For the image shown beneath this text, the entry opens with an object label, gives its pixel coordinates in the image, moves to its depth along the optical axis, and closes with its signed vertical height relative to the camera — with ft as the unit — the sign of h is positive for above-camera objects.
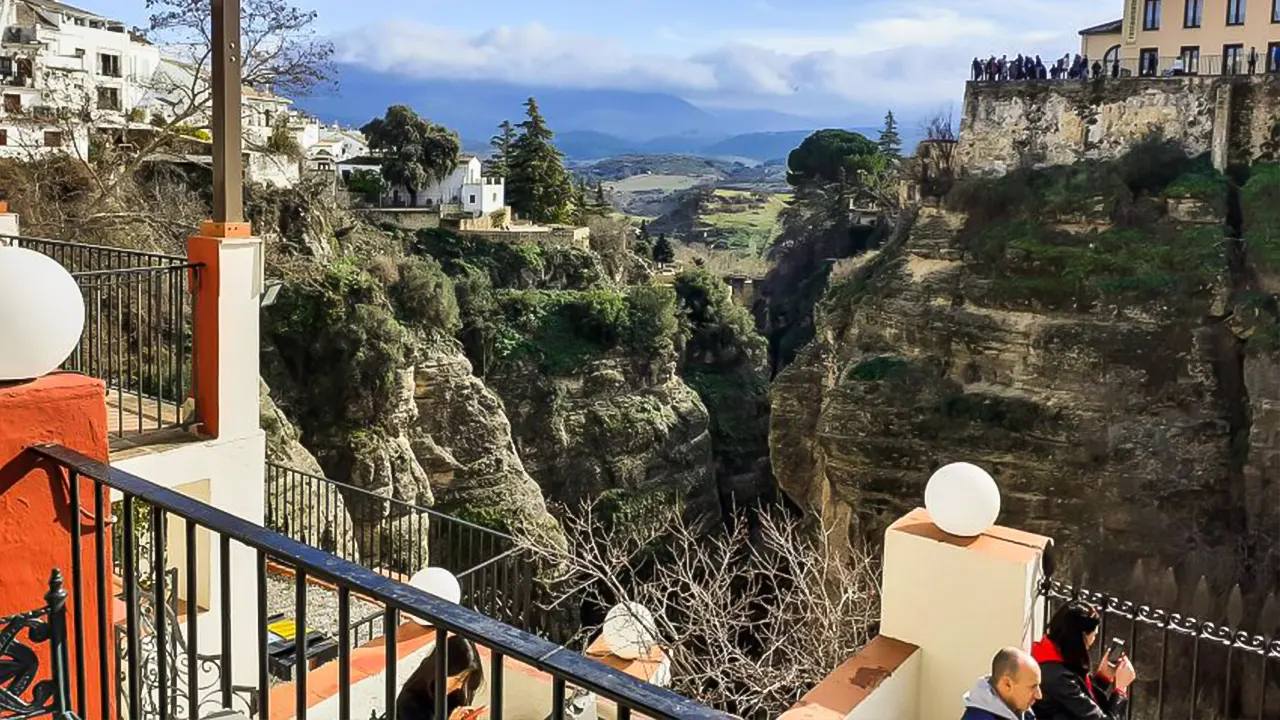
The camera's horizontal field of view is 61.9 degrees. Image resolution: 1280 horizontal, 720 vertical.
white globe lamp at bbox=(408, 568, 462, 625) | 23.73 -7.73
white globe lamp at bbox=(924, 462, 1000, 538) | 18.88 -4.40
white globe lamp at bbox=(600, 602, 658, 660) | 23.62 -8.65
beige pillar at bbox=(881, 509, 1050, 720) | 18.47 -6.17
